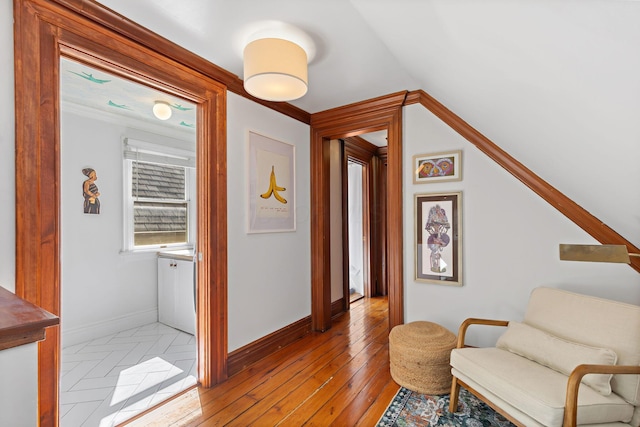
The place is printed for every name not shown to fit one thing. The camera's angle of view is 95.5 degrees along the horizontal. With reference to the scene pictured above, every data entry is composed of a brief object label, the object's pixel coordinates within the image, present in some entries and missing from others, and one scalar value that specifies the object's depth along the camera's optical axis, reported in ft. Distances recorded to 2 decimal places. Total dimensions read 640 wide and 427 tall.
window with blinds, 11.14
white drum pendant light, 5.70
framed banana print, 8.58
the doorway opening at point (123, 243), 8.08
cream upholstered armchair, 4.40
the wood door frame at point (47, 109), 4.52
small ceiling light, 9.30
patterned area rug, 5.77
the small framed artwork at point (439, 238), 8.47
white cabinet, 10.44
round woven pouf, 6.72
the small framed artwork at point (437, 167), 8.47
